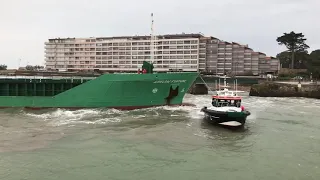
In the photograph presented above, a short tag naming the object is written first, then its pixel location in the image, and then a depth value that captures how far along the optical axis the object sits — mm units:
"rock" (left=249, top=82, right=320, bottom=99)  52125
